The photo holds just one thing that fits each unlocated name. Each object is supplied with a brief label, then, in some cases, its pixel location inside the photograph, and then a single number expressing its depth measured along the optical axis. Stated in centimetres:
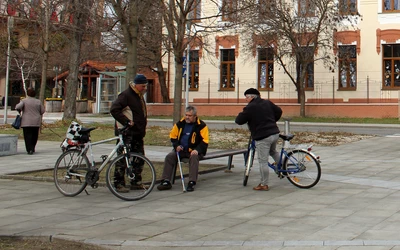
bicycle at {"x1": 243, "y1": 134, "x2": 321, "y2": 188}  978
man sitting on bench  988
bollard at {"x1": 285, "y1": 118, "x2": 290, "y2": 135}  1303
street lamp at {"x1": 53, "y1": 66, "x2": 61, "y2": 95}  5297
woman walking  1521
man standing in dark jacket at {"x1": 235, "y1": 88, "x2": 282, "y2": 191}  978
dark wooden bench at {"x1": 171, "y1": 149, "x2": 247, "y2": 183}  1006
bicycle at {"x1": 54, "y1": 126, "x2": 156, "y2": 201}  895
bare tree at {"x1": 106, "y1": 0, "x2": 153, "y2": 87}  1168
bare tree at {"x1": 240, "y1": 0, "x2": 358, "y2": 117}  3419
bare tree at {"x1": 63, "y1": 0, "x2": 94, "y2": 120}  2720
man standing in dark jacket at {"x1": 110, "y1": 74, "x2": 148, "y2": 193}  907
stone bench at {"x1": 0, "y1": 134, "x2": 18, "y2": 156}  1472
